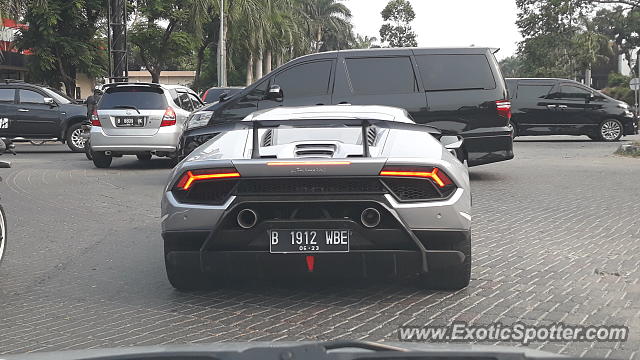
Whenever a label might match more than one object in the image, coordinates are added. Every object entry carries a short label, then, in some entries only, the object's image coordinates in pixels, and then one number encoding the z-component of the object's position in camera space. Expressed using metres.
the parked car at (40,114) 19.94
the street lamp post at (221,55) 46.19
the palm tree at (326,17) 79.62
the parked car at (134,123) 15.12
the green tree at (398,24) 77.81
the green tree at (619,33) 77.19
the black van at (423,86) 11.73
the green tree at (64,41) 34.34
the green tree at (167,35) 43.94
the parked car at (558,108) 22.58
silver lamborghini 4.80
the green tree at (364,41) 86.61
